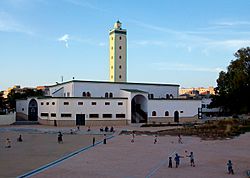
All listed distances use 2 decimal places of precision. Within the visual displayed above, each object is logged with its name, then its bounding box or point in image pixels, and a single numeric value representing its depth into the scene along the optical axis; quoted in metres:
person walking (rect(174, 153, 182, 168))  20.73
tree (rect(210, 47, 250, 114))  65.32
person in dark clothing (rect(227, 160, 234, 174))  18.77
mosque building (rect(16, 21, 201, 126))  57.94
